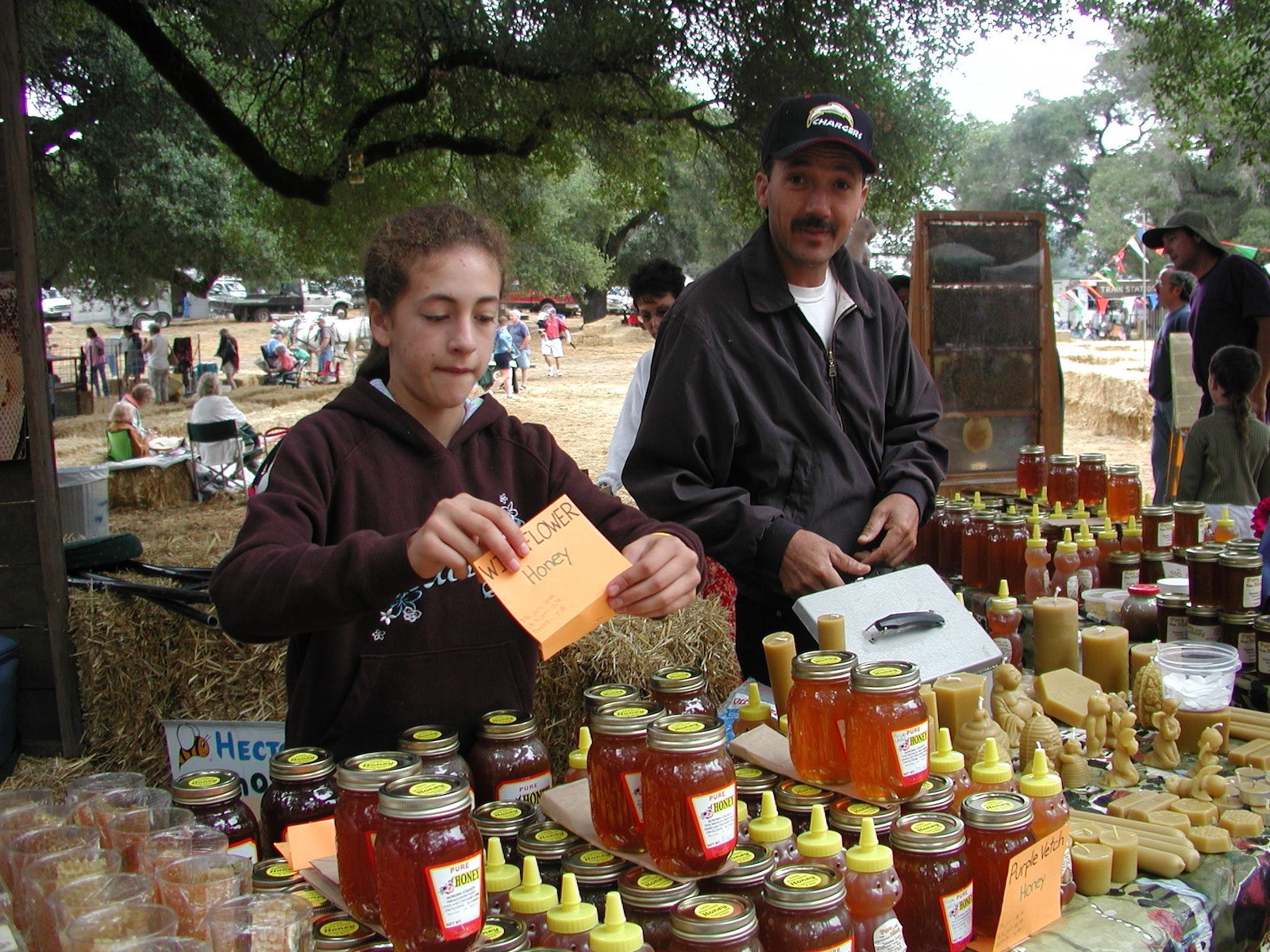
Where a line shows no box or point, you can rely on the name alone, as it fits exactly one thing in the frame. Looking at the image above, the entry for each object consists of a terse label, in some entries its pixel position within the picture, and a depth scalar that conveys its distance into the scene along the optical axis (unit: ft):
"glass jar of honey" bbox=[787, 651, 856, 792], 5.85
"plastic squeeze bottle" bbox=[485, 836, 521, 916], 4.89
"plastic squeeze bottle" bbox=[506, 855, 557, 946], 4.69
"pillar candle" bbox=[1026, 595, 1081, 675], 9.21
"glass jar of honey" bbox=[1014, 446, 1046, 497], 16.79
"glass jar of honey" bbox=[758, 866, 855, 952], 4.37
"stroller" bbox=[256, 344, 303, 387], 85.05
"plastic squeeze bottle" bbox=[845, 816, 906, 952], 4.69
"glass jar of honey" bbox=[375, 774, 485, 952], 4.24
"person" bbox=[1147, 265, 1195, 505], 24.95
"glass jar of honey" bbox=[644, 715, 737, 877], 4.76
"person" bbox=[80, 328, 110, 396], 80.69
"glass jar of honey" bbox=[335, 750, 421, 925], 4.76
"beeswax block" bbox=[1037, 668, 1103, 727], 8.40
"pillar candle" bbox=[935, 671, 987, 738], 7.13
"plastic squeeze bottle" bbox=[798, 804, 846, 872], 4.87
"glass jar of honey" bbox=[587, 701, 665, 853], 5.28
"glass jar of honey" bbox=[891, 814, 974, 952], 4.98
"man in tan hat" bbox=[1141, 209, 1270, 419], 21.42
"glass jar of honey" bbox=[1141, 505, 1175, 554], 12.58
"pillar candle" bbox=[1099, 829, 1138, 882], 6.13
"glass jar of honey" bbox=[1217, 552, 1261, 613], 9.52
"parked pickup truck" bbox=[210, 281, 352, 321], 137.39
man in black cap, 9.39
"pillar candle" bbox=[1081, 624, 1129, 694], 8.99
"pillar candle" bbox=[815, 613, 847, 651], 7.43
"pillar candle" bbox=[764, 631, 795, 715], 7.73
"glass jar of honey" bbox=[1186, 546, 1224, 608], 9.75
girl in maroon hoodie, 6.47
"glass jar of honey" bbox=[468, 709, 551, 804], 6.29
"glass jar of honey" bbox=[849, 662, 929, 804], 5.50
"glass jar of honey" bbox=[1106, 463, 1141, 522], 14.51
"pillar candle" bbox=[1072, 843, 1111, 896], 5.98
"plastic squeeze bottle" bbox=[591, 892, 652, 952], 4.16
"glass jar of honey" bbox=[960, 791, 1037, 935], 5.20
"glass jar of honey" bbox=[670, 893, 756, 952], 4.22
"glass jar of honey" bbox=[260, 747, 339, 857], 5.67
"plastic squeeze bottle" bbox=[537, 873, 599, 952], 4.48
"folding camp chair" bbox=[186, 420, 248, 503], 41.14
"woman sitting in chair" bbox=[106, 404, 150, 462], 42.39
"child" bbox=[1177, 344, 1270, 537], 17.28
